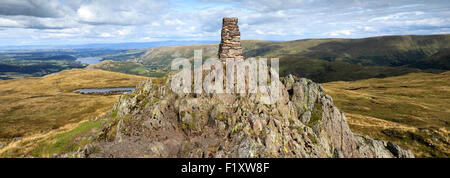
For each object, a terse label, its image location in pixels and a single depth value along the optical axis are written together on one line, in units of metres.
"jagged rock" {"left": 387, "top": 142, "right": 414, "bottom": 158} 36.81
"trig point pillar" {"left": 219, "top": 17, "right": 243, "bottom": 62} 37.28
